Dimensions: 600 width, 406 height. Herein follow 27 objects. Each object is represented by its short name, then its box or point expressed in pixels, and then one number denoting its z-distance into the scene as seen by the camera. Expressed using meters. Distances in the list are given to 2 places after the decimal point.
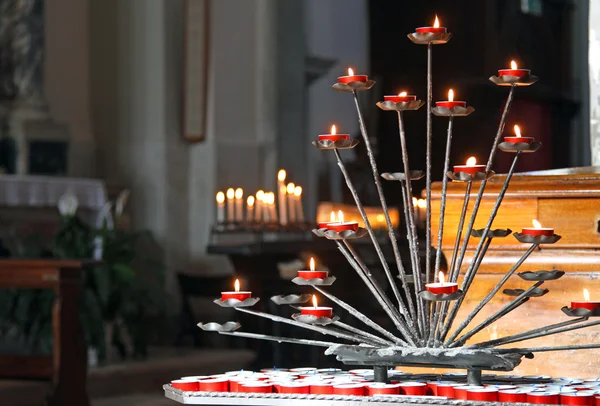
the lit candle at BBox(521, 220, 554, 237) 3.77
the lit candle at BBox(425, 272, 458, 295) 3.70
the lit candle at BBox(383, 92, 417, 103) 3.87
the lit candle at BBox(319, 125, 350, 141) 3.99
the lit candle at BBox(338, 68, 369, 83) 3.92
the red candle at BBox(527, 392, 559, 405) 3.62
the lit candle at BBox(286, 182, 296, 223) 14.10
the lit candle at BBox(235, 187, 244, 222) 13.96
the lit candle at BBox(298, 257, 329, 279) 4.03
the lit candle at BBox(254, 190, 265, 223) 14.21
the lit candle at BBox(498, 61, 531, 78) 3.85
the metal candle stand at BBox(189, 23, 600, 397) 3.83
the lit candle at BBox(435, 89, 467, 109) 3.86
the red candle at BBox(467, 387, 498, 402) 3.65
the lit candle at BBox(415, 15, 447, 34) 3.86
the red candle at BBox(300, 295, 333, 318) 4.04
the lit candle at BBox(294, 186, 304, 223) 14.12
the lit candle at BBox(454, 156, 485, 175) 3.87
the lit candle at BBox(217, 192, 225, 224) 14.33
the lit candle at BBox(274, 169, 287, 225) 14.13
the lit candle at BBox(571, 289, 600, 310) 3.79
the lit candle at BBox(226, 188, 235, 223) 14.25
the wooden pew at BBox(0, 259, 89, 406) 9.95
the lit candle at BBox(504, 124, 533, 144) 3.82
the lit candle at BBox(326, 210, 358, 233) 3.93
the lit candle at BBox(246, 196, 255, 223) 13.65
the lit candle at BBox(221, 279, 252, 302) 4.09
